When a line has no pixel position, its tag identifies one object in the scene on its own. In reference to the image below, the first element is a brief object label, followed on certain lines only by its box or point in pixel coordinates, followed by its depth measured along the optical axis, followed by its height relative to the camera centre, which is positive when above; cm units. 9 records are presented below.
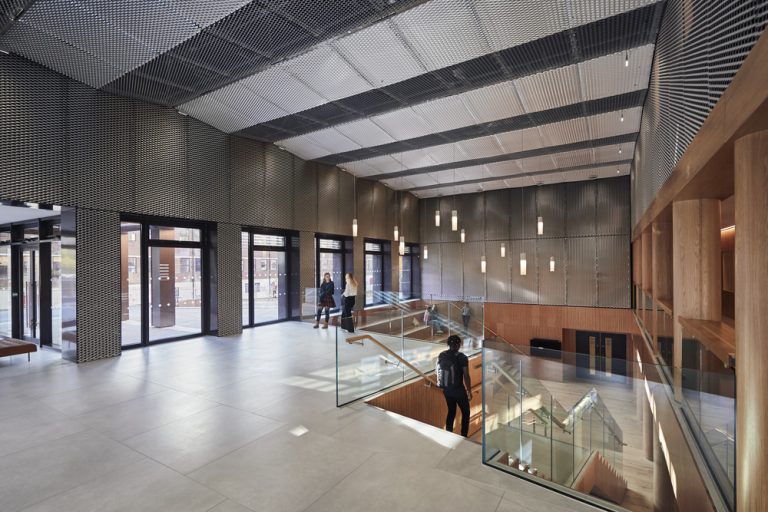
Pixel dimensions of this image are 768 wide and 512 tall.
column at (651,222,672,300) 577 -12
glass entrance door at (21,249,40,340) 807 -69
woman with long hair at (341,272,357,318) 941 -97
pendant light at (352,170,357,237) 1259 +216
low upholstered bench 608 -141
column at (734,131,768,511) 189 -37
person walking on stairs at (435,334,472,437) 479 -156
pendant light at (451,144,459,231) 852 +240
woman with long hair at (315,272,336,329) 942 -96
